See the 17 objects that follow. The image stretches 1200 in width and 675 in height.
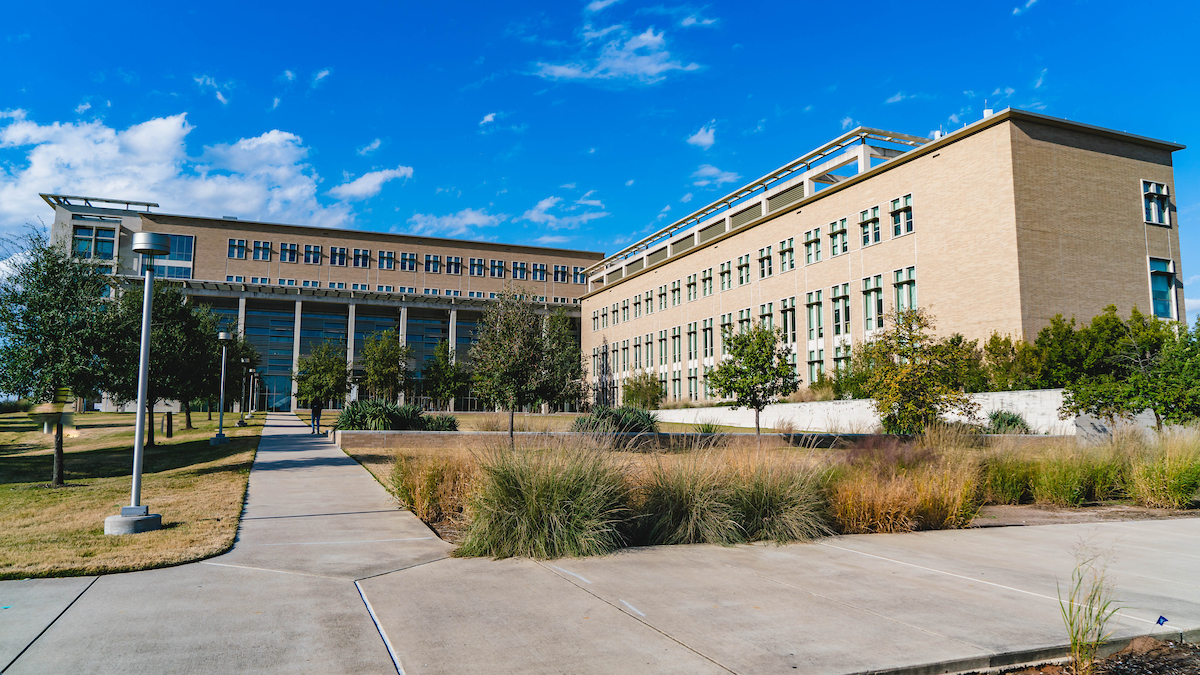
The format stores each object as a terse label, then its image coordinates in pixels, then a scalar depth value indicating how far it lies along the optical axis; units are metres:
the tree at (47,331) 13.55
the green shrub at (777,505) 8.65
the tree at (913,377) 22.91
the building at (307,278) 76.38
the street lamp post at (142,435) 8.31
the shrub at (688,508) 8.41
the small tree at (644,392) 60.94
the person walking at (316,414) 31.27
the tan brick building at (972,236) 35.66
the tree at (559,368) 24.89
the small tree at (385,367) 57.69
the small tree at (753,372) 28.09
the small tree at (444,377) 70.19
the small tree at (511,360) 24.28
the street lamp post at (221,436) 24.06
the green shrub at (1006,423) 27.23
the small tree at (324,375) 42.00
